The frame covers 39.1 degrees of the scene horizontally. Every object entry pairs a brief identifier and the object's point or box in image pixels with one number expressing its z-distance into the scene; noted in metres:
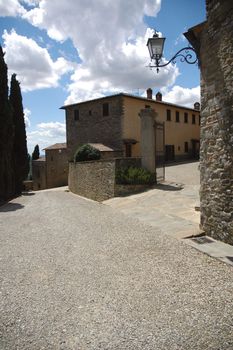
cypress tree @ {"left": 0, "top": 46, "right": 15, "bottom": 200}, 17.72
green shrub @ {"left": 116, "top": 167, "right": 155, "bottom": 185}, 13.64
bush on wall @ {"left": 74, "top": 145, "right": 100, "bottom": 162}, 21.55
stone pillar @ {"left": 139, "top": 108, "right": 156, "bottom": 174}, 14.48
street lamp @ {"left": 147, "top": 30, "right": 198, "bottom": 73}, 7.45
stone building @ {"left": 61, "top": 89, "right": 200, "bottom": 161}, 28.48
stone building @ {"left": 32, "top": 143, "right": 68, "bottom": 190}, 35.34
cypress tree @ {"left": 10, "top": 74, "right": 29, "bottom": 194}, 23.25
